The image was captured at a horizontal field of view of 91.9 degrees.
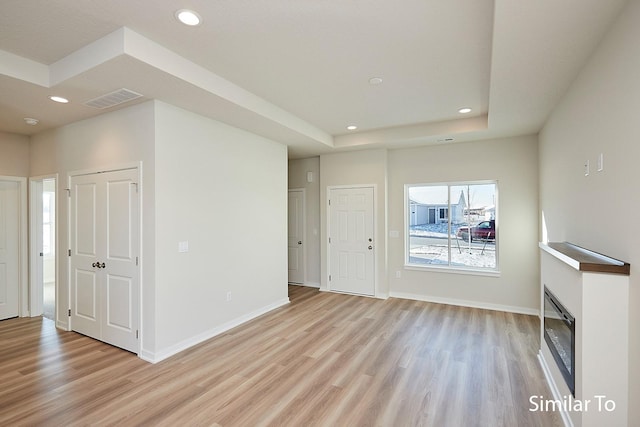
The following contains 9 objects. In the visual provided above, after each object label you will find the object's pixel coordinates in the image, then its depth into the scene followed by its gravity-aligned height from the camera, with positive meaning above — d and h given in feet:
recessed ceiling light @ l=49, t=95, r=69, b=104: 10.23 +3.87
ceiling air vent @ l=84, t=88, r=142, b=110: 9.89 +3.85
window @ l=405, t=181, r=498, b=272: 16.85 -0.82
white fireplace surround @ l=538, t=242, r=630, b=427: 5.78 -2.52
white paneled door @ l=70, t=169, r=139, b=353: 11.24 -1.66
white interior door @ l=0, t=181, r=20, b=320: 14.84 -1.66
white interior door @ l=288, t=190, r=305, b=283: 21.89 -1.71
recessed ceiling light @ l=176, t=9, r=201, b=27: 6.99 +4.56
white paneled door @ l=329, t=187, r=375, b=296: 18.89 -1.83
